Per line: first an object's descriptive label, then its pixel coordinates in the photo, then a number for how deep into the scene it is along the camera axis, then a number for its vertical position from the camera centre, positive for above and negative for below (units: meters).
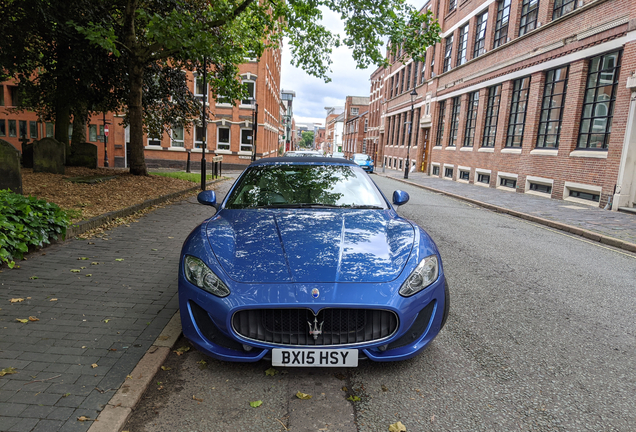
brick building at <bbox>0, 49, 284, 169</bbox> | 33.59 +0.81
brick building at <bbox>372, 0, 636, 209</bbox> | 13.52 +3.08
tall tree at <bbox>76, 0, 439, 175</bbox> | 10.74 +3.88
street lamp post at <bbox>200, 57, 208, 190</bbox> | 14.52 -0.88
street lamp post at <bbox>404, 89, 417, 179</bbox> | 26.52 -0.58
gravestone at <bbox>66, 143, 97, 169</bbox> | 17.36 -0.74
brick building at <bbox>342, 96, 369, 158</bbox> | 77.62 +6.25
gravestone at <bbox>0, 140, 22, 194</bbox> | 7.18 -0.58
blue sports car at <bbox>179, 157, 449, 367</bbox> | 2.68 -0.90
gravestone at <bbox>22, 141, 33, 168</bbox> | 16.12 -0.87
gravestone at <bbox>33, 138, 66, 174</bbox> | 13.69 -0.68
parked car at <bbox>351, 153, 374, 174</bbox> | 34.21 -0.39
